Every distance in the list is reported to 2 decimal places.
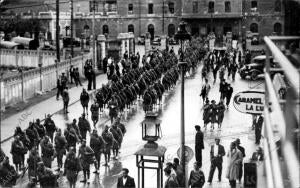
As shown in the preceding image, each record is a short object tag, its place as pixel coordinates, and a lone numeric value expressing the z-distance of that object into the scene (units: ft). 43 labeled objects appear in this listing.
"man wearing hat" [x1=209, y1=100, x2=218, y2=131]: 67.41
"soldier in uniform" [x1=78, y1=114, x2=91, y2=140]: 59.88
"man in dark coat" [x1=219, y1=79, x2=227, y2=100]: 81.82
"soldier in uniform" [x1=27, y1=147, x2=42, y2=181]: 44.21
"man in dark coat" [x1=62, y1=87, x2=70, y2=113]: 80.18
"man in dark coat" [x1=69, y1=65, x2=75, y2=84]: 108.74
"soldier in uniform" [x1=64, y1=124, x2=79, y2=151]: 53.31
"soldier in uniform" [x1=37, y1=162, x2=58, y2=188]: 39.63
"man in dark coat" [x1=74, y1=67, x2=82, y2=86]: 107.96
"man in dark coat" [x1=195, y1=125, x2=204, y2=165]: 50.72
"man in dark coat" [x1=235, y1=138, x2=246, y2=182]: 42.55
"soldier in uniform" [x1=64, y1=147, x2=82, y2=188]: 44.19
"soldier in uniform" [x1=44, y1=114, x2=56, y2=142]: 59.16
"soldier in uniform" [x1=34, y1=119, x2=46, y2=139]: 55.42
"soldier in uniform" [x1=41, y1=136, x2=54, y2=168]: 47.93
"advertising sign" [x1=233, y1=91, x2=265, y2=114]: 40.83
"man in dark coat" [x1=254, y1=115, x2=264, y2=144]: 57.35
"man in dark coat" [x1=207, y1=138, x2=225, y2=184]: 45.07
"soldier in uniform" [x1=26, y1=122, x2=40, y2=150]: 53.78
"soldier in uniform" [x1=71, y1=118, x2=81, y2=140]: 55.10
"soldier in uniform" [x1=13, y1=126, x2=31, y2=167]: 51.83
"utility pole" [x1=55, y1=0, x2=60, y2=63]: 117.47
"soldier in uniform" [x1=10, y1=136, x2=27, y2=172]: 49.24
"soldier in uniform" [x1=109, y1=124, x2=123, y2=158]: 54.34
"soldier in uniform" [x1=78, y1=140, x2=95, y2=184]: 46.60
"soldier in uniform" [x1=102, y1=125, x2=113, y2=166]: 52.95
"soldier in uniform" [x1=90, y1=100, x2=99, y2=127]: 69.97
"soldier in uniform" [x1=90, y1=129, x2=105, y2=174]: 50.67
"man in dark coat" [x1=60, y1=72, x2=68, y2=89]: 91.88
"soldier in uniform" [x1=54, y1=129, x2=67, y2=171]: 51.01
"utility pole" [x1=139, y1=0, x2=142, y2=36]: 242.47
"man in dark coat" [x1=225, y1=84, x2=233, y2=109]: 81.56
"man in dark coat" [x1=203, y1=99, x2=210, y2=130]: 67.10
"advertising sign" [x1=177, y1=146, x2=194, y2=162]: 41.81
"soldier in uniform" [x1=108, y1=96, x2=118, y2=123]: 71.52
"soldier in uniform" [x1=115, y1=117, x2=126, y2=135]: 56.05
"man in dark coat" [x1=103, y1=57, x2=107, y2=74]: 127.24
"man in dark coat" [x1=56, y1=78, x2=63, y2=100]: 91.58
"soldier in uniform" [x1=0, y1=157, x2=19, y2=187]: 42.42
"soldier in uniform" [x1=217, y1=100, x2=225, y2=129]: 67.62
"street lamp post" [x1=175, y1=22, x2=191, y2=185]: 43.49
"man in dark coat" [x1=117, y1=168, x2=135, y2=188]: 38.09
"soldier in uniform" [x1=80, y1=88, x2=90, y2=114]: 77.28
